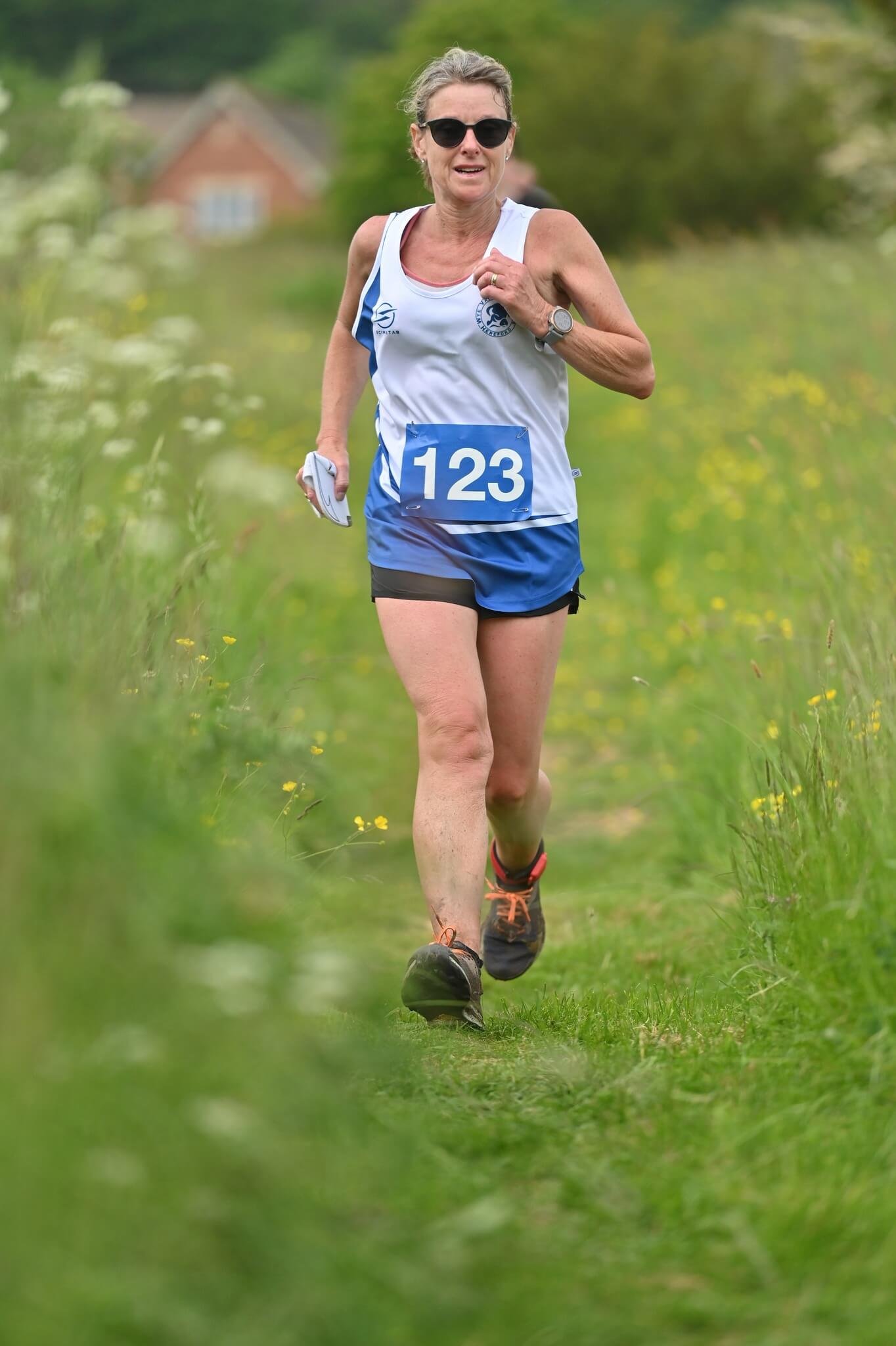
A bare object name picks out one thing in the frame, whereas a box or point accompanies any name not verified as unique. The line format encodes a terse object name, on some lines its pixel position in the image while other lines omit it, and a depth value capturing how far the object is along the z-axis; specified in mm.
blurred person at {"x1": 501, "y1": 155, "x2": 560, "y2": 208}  16016
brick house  130000
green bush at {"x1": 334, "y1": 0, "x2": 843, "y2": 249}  56875
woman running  7898
